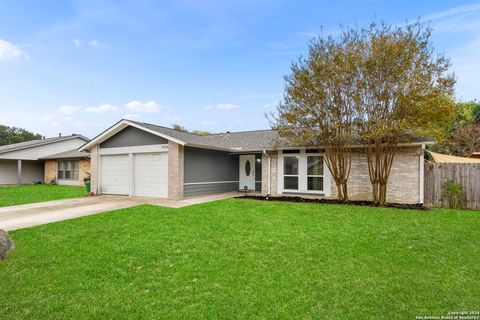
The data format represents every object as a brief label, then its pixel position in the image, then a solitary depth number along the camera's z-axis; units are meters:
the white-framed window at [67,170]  23.84
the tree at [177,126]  48.91
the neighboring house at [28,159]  23.39
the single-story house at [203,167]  11.55
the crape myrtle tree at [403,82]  9.70
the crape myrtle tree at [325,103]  10.69
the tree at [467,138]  23.20
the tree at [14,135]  46.84
